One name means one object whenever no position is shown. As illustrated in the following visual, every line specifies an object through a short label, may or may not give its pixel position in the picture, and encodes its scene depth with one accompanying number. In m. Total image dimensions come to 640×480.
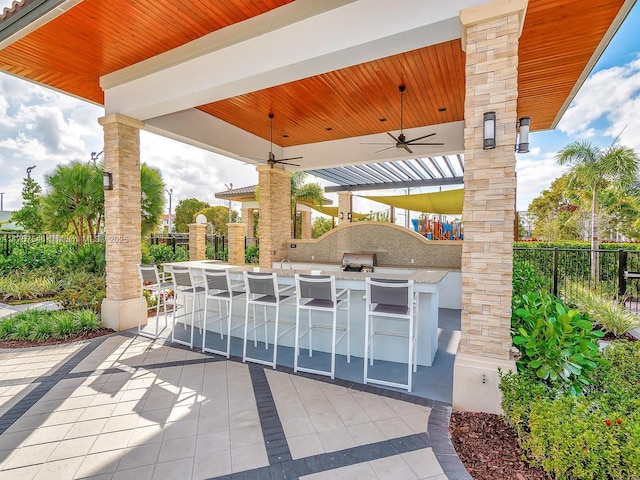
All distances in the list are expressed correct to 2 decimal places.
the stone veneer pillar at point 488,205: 2.73
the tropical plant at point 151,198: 7.92
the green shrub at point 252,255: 12.01
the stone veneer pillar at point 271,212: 8.62
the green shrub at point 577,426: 1.71
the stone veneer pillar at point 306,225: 13.75
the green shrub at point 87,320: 5.06
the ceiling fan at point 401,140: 5.39
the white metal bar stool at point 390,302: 3.18
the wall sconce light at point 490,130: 2.71
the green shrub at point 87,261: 6.32
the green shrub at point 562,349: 2.45
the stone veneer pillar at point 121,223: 5.23
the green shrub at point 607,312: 4.60
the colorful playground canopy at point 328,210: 12.31
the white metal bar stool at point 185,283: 4.56
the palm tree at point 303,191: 10.73
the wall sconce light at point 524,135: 3.80
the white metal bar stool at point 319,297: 3.50
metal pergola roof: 9.42
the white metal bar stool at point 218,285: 4.18
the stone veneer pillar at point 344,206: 12.18
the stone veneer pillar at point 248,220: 13.64
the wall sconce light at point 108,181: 5.25
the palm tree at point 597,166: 8.78
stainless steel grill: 7.47
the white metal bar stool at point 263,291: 3.84
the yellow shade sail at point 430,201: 9.35
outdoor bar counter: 3.70
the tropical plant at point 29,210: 12.48
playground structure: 10.68
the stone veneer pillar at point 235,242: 10.41
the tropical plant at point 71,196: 7.23
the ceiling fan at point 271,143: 6.83
